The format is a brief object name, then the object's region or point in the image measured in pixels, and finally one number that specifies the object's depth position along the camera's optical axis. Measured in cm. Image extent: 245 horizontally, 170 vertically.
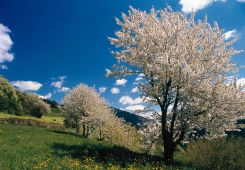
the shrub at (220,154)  1496
